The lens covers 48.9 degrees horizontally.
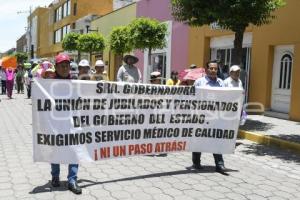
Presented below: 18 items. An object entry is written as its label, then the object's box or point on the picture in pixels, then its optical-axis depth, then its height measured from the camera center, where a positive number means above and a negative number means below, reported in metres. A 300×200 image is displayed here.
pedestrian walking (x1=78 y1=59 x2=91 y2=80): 5.23 +0.11
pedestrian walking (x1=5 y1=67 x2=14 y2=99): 15.94 -0.40
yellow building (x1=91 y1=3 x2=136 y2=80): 21.85 +4.00
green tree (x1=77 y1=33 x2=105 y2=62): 23.82 +2.50
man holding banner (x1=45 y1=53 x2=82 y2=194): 4.12 -1.14
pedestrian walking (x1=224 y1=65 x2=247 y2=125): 6.30 +0.07
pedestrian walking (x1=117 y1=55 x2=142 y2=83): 6.68 +0.12
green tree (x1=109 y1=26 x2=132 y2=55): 18.89 +2.18
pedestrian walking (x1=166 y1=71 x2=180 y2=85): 12.65 +0.16
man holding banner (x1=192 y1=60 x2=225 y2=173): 5.04 -0.01
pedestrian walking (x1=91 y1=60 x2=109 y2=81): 5.93 +0.11
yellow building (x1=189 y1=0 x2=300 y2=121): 10.33 +0.70
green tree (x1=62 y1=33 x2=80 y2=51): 27.94 +2.95
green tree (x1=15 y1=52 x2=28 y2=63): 55.84 +3.11
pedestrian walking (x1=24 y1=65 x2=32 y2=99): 15.85 -0.16
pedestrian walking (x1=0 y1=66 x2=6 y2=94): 16.67 -0.24
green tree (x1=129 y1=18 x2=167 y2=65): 14.86 +2.08
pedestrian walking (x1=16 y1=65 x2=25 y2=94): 18.57 -0.22
